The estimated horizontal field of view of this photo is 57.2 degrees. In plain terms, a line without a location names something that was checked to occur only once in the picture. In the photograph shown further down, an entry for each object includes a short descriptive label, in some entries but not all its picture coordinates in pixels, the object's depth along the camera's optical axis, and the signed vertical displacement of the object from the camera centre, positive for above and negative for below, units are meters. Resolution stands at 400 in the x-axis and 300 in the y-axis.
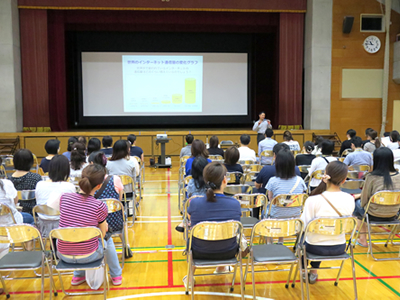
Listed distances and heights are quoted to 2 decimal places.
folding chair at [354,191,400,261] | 3.78 -0.91
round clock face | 12.59 +2.36
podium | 10.50 -1.35
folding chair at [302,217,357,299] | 2.96 -0.92
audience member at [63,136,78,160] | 6.02 -0.54
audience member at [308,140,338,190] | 5.19 -0.66
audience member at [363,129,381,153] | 7.07 -0.58
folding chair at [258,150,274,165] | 7.30 -0.81
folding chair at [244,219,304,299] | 2.94 -1.02
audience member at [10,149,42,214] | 4.23 -0.74
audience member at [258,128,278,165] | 7.45 -0.69
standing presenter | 10.82 -0.39
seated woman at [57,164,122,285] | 2.91 -0.80
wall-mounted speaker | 12.17 +2.98
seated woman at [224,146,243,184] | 4.90 -0.63
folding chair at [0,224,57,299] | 2.91 -1.17
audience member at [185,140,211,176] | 5.05 -0.49
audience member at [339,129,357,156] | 7.56 -0.64
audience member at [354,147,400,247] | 3.90 -0.75
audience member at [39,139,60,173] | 5.45 -0.53
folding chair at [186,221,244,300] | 2.82 -0.94
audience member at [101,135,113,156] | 6.35 -0.54
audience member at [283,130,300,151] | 7.48 -0.61
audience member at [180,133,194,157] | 7.27 -0.73
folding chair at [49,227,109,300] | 2.79 -0.93
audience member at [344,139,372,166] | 5.76 -0.72
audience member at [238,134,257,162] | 6.40 -0.71
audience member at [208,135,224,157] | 6.60 -0.63
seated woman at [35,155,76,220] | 3.59 -0.69
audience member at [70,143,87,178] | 4.81 -0.65
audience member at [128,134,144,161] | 7.00 -0.74
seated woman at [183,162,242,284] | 2.96 -0.80
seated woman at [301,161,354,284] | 3.11 -0.81
